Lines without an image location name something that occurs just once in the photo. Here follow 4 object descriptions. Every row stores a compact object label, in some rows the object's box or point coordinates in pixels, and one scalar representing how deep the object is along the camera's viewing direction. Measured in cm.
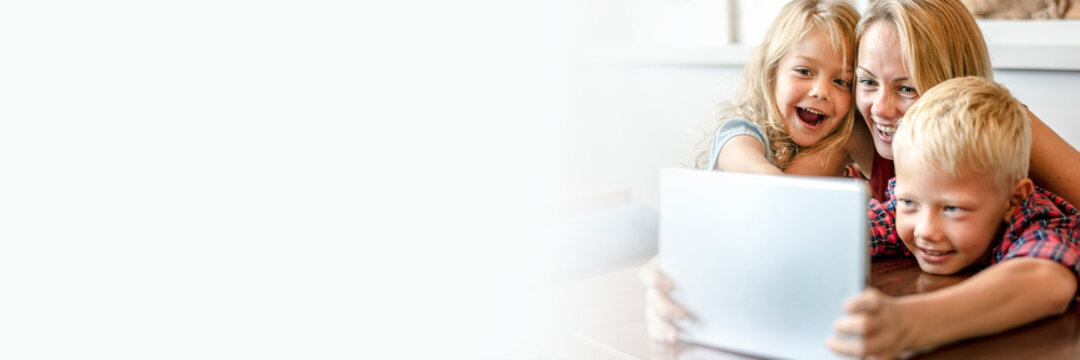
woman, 121
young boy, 84
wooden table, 82
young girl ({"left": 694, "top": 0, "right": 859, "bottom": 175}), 140
